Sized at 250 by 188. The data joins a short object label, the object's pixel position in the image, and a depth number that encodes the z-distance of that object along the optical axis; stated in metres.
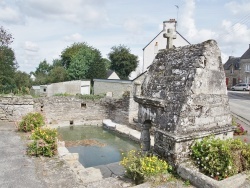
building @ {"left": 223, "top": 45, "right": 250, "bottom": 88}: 41.67
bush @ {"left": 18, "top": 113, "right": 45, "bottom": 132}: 10.31
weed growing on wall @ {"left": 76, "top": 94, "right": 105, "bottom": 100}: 18.85
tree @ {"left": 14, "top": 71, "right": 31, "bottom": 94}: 37.74
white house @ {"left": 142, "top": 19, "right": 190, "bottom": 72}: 27.52
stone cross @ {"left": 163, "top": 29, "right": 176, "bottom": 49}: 6.75
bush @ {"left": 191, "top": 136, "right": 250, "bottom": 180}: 4.93
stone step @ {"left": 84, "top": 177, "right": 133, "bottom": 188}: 5.11
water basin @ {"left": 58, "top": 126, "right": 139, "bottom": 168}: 10.83
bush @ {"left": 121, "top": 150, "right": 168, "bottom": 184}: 4.99
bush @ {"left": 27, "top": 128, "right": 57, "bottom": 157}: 7.43
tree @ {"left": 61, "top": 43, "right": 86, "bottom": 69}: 42.78
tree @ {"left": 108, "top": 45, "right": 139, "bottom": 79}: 37.43
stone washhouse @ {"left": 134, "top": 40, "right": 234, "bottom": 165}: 5.28
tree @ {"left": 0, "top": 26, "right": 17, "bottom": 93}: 21.39
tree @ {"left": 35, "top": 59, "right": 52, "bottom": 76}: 77.15
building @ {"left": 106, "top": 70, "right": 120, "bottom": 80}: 33.03
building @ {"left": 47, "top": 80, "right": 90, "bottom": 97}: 25.22
